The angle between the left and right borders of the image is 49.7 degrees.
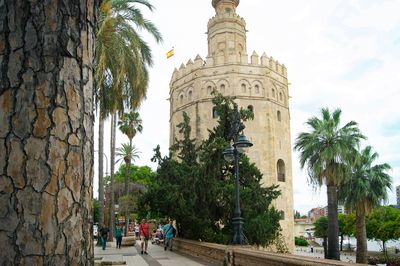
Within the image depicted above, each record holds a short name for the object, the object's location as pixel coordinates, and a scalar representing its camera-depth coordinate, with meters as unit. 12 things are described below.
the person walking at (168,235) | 19.18
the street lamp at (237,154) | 12.02
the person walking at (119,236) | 21.70
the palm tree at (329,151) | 24.11
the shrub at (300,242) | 75.62
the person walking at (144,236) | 17.64
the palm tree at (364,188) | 26.22
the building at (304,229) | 108.88
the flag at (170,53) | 36.95
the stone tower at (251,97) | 35.59
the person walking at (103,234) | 20.12
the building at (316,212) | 145.10
